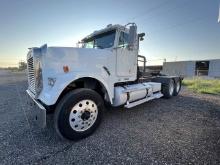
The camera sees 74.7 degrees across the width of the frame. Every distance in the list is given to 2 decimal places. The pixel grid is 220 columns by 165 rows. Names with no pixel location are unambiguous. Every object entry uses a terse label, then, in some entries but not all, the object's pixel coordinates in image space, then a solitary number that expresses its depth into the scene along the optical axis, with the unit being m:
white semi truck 2.73
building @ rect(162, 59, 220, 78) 27.15
